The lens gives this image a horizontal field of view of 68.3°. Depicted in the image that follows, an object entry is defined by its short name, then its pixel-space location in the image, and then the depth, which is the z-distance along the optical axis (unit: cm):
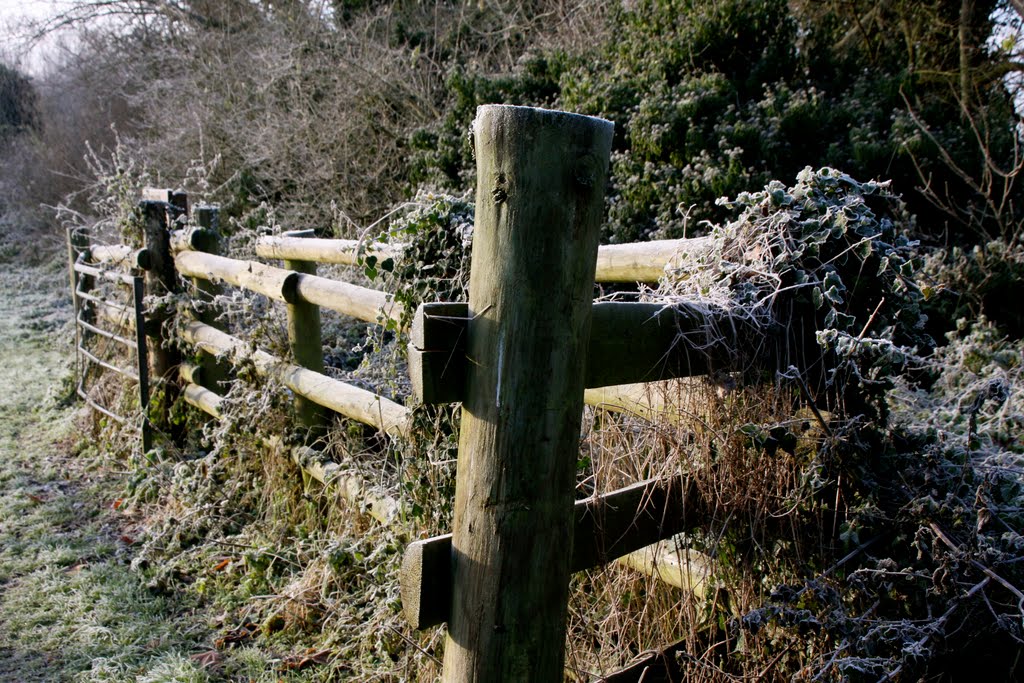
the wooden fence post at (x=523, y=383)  179
